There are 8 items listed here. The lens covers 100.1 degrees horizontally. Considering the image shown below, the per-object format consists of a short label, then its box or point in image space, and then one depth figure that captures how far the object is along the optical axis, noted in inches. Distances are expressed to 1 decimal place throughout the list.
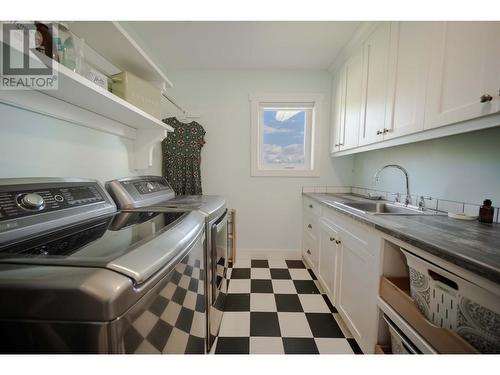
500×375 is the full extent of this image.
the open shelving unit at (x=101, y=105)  32.7
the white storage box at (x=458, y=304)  23.3
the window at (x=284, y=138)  101.7
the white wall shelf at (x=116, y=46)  40.7
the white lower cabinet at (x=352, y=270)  43.1
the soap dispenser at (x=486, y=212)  41.6
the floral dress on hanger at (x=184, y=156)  95.7
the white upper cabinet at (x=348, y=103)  73.5
